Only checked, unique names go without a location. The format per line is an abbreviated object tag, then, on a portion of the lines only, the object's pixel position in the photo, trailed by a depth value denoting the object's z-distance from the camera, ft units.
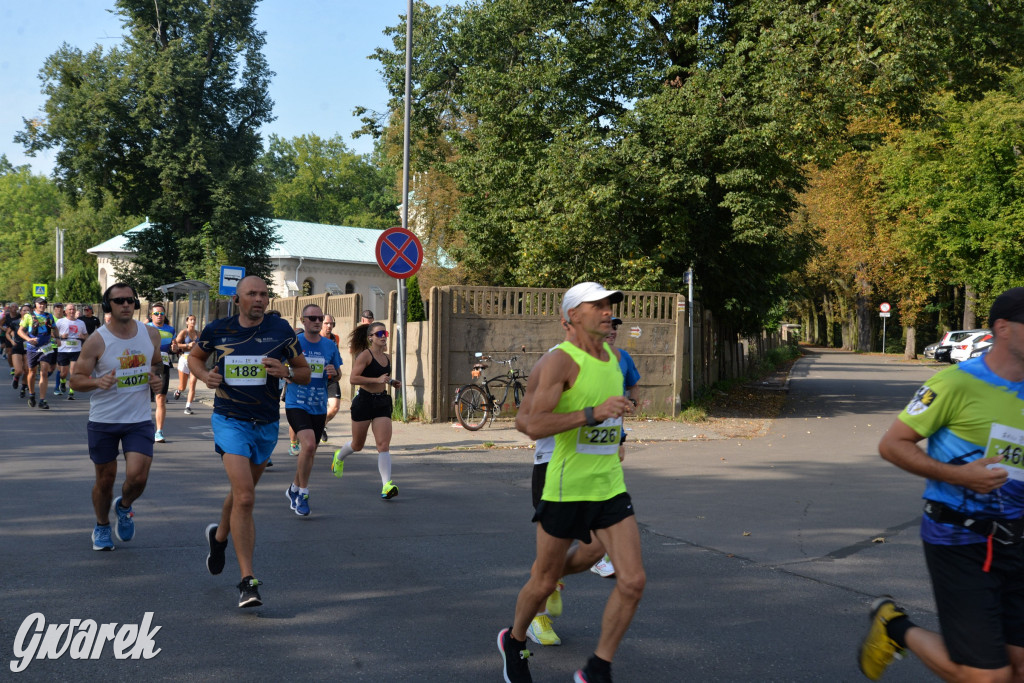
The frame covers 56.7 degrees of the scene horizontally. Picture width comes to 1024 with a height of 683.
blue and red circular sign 49.49
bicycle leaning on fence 52.19
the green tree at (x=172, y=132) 149.69
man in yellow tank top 13.93
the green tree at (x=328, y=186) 310.24
